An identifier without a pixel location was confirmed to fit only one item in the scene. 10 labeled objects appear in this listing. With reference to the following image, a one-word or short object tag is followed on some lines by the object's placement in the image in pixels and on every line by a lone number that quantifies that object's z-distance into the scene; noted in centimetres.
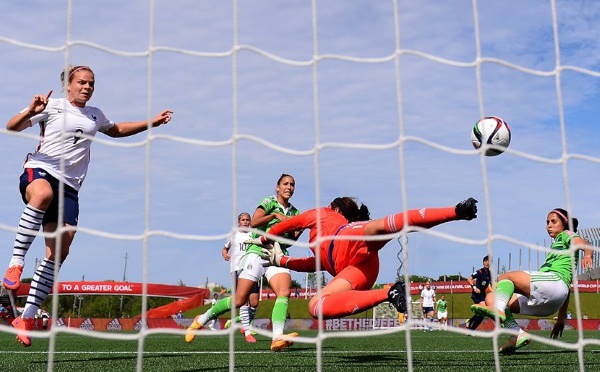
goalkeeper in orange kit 436
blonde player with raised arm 452
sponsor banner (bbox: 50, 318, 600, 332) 2559
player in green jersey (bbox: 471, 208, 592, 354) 568
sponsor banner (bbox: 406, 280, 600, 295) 4372
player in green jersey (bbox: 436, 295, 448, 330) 2184
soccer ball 515
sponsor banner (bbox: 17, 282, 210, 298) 3753
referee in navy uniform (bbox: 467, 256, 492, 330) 1383
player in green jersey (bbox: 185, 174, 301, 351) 633
